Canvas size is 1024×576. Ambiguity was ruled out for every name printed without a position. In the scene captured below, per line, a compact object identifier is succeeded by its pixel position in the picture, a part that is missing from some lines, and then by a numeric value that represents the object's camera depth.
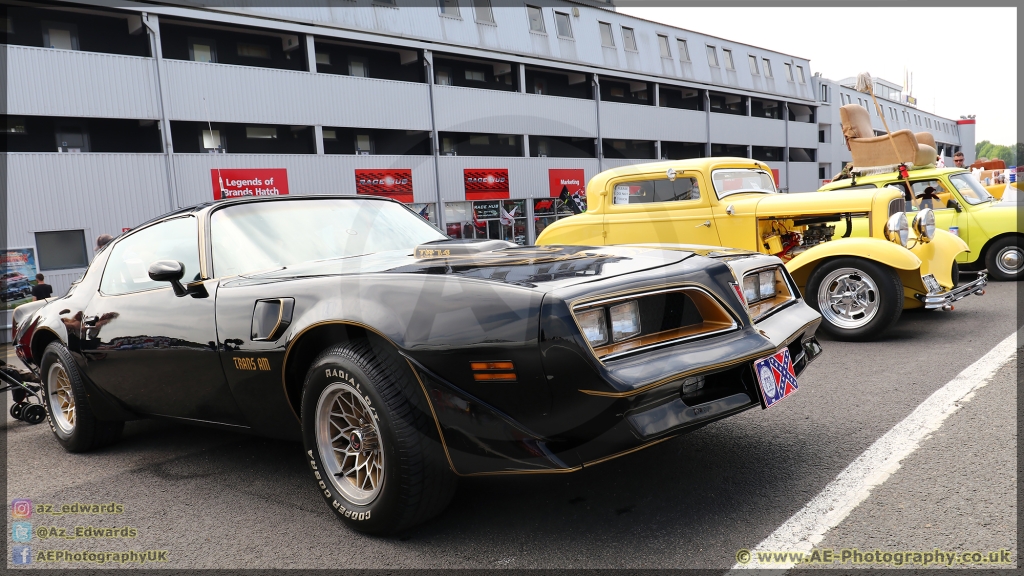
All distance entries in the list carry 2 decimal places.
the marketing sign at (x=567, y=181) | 29.66
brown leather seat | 9.65
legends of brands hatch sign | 20.19
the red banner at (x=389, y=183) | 23.92
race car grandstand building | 18.08
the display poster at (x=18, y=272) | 16.88
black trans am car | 2.42
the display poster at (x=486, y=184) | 26.64
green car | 9.55
